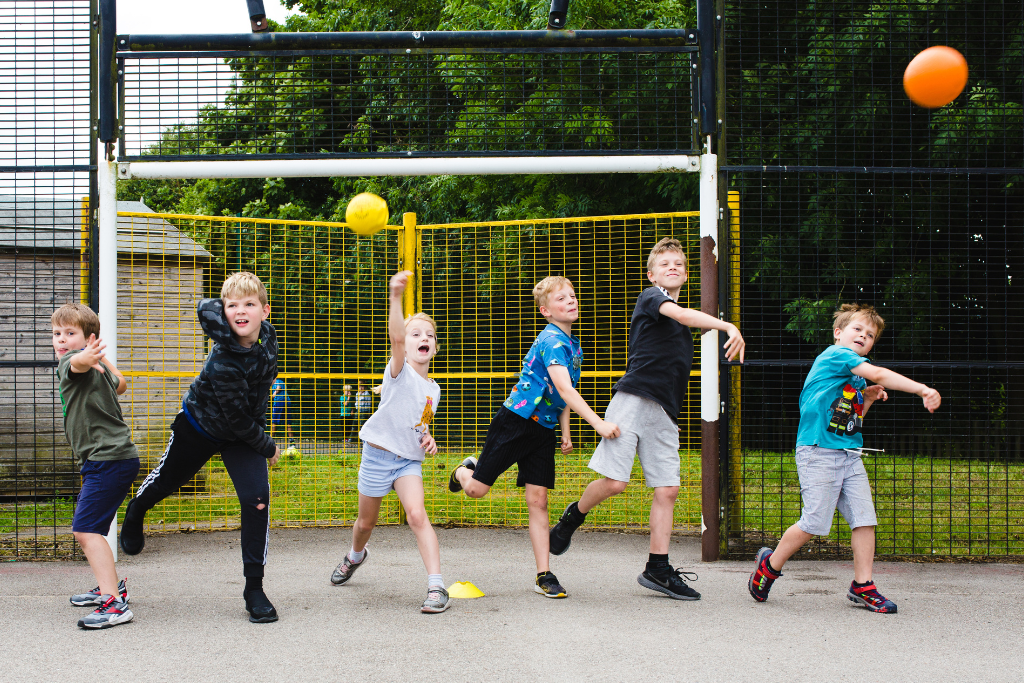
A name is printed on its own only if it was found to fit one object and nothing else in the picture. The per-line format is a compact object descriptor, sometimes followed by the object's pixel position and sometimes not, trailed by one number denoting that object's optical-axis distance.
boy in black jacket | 4.00
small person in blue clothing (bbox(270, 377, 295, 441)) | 6.51
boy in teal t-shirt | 4.37
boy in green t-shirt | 4.05
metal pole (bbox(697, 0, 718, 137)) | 5.38
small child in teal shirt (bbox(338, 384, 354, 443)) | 6.63
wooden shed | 5.49
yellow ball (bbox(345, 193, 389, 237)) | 4.57
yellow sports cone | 4.54
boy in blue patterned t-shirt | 4.57
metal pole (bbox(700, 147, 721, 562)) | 5.31
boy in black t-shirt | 4.57
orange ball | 4.55
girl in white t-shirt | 4.37
